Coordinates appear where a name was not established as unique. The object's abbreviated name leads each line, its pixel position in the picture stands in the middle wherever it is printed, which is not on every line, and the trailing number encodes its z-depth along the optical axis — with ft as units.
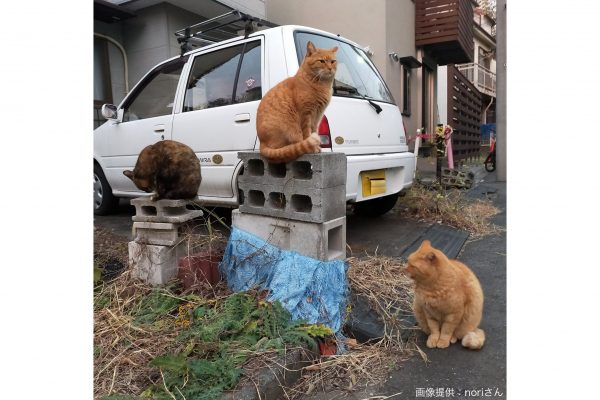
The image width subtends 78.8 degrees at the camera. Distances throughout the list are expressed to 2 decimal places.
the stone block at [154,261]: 5.51
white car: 6.13
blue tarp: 4.61
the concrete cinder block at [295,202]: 4.67
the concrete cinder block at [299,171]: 4.63
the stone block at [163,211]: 5.54
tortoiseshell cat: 5.48
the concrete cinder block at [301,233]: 4.73
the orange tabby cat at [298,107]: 4.81
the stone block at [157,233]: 5.54
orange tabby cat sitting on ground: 3.79
